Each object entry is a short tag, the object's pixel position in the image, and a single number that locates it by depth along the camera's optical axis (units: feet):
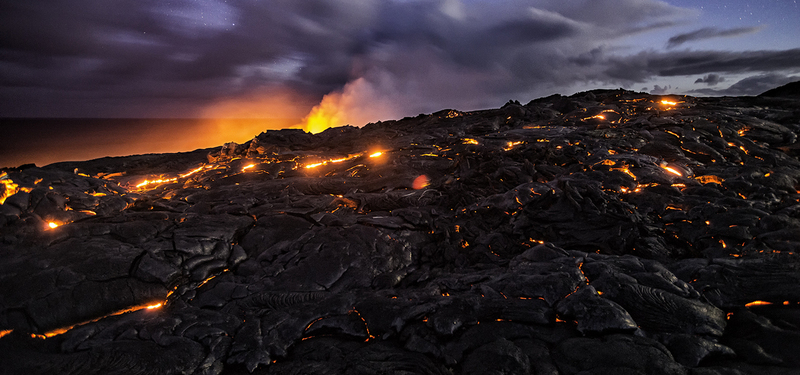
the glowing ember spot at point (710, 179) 30.79
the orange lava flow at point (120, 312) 17.86
